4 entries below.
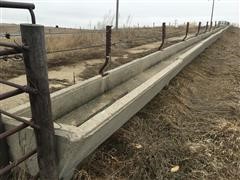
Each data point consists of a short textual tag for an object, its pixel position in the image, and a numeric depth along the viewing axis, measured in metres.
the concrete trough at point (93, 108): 1.71
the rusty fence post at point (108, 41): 3.62
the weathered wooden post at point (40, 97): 1.51
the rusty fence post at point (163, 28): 6.20
